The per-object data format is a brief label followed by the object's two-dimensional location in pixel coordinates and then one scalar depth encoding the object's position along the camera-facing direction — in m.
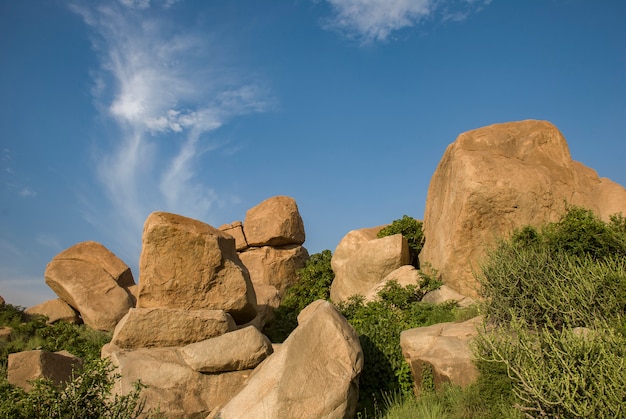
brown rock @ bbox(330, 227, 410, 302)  15.58
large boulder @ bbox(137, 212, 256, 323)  10.74
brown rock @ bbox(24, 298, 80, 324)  19.41
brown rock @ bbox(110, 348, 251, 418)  8.57
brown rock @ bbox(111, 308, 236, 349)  10.03
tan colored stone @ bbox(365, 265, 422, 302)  14.23
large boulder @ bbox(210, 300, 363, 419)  6.96
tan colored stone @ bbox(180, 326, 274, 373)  8.97
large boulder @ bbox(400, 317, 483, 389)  8.79
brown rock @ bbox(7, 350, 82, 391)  12.17
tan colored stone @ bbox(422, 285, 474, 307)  12.77
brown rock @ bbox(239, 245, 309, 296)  19.50
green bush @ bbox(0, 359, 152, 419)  5.79
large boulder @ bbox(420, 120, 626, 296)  13.66
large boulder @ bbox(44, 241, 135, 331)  18.38
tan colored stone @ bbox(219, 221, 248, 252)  20.47
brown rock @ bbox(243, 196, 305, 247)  19.83
